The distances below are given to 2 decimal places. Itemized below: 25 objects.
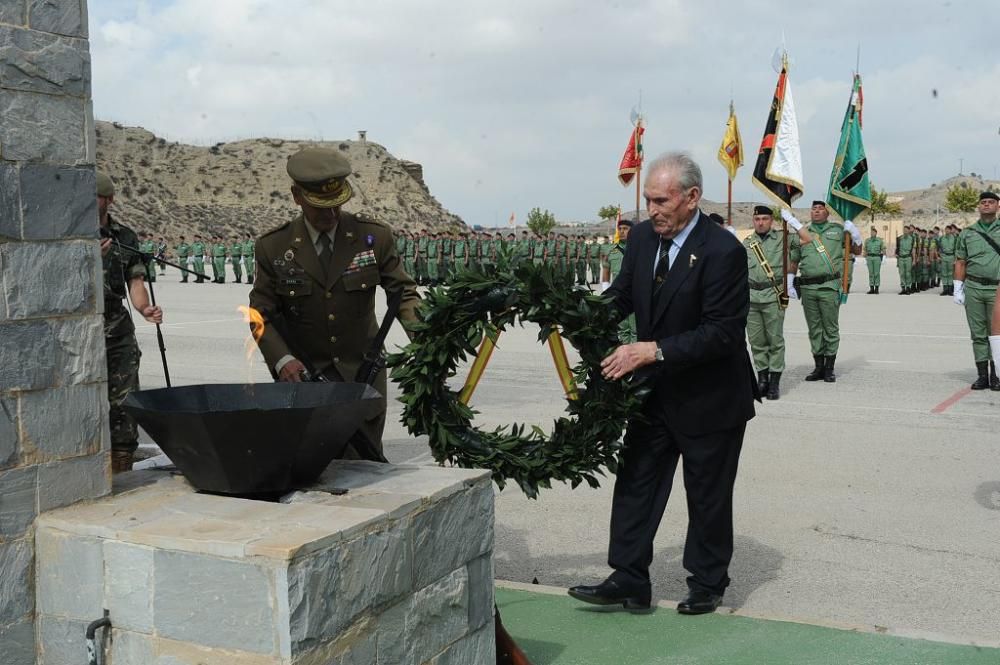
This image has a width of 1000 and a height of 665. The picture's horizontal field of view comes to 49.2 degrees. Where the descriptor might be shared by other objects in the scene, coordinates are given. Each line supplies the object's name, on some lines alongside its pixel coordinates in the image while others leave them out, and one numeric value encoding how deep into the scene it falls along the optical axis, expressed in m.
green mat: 4.19
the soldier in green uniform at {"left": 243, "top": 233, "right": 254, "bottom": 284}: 39.03
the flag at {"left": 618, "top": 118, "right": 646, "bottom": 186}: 22.06
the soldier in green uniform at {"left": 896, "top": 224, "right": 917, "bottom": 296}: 28.89
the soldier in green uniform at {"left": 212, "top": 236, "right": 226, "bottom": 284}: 38.03
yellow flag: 14.73
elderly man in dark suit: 4.47
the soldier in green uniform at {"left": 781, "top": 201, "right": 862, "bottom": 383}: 11.77
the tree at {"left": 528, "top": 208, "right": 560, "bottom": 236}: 104.36
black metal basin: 3.12
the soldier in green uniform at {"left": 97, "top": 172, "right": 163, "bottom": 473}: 6.38
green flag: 13.18
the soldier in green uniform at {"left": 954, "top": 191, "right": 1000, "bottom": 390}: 11.11
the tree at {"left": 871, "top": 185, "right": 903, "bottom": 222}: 92.23
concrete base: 2.74
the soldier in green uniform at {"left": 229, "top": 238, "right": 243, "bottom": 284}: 38.56
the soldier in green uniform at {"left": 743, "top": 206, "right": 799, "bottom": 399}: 10.93
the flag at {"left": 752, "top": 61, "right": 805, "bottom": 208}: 12.41
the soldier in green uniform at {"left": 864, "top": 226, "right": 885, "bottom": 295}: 28.56
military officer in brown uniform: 4.74
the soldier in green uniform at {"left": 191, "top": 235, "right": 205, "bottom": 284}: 40.81
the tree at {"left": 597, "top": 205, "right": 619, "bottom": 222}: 106.32
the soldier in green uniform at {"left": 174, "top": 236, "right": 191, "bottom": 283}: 44.28
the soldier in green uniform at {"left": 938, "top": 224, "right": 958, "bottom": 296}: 26.82
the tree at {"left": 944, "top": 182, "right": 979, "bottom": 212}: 85.69
